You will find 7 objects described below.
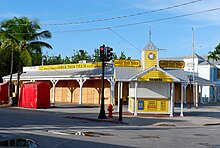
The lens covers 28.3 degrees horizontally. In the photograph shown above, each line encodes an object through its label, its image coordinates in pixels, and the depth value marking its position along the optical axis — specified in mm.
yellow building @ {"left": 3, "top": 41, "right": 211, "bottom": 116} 32219
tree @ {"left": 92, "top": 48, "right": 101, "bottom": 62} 103356
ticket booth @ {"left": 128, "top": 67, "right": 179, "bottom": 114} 32250
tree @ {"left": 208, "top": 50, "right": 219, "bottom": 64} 68750
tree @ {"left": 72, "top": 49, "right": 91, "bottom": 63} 100931
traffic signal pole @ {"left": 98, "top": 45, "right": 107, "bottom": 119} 27881
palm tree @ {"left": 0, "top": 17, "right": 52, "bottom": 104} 41781
